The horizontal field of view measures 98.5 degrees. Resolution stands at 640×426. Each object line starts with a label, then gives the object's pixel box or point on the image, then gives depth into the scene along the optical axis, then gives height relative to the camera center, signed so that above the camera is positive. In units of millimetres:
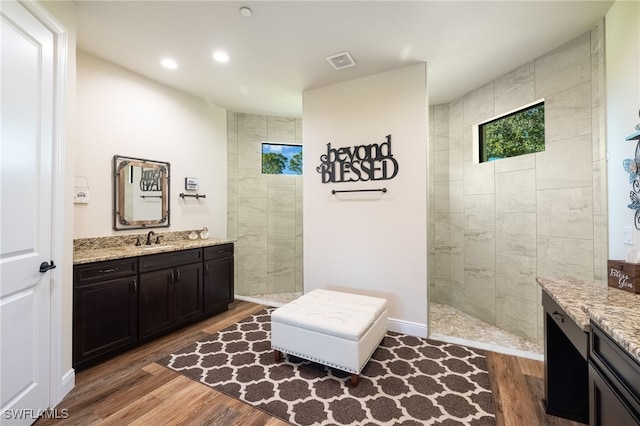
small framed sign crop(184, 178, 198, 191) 3649 +408
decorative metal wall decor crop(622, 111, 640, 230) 1633 +222
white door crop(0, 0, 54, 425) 1493 +25
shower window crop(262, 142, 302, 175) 4504 +918
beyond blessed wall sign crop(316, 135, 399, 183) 3016 +584
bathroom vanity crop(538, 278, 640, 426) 899 -561
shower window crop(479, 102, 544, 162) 2824 +901
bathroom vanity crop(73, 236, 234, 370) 2227 -740
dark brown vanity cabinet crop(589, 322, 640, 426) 858 -593
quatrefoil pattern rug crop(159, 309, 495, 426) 1773 -1277
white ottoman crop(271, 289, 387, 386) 2035 -919
